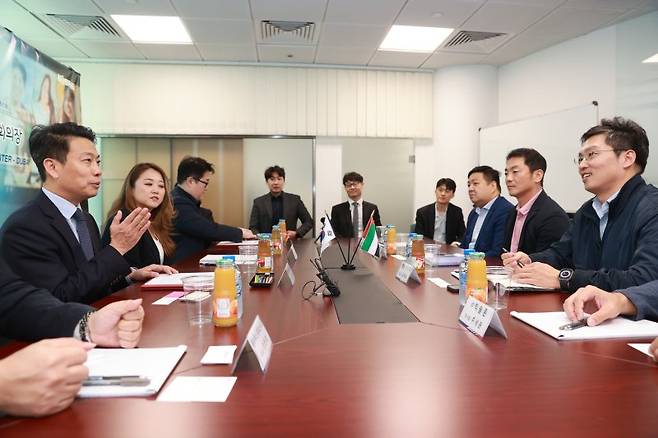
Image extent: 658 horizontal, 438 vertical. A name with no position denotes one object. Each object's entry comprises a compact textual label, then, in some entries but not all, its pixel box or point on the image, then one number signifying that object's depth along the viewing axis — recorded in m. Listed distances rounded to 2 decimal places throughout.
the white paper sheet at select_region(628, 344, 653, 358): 1.08
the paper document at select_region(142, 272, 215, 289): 1.84
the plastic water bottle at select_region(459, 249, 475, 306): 1.46
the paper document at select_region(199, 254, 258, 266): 2.52
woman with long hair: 2.48
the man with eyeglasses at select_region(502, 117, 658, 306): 1.63
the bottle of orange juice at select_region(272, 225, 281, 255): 2.99
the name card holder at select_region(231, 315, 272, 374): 0.98
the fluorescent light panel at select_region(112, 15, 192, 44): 4.14
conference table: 0.75
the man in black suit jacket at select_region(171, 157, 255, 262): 3.28
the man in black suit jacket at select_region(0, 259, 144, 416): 0.76
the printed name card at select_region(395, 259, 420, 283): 2.01
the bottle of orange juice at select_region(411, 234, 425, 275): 2.21
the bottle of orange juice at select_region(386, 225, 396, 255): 3.03
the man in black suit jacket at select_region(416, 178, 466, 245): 4.86
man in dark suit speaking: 1.52
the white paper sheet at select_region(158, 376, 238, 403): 0.85
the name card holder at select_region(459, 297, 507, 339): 1.20
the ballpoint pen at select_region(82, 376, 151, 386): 0.88
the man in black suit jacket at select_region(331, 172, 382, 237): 4.80
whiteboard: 4.38
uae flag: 2.68
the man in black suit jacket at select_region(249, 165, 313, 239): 4.85
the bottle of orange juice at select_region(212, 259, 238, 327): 1.26
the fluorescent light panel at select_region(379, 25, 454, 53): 4.41
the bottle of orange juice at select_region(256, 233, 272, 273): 2.07
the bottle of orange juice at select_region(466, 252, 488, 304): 1.36
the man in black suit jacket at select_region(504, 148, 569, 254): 2.68
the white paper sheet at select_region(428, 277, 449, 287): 1.94
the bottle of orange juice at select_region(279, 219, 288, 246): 3.44
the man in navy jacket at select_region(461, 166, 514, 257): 3.18
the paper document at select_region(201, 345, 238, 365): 1.03
